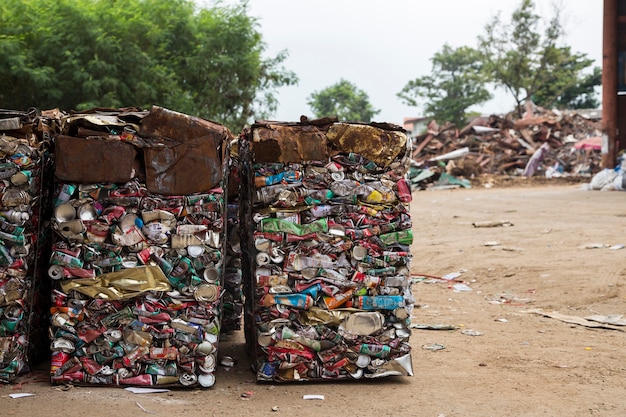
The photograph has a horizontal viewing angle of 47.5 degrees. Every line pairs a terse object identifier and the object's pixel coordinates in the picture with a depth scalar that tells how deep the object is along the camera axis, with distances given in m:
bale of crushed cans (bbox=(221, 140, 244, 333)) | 5.23
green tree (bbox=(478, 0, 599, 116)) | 39.97
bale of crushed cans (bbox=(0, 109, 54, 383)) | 4.14
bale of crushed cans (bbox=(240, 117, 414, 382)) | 4.37
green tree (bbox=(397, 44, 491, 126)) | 47.22
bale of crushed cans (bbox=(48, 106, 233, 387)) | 4.16
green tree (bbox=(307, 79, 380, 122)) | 58.25
